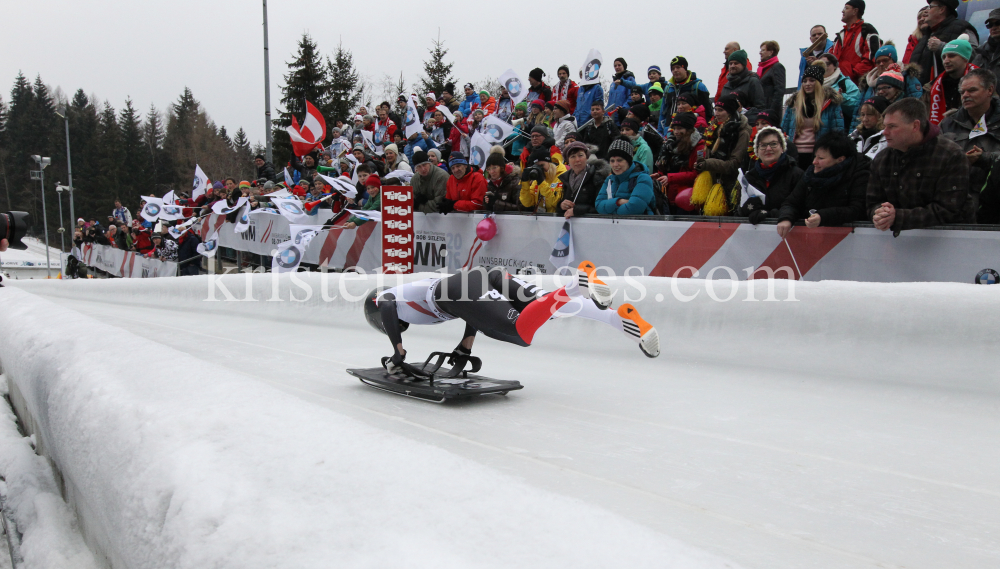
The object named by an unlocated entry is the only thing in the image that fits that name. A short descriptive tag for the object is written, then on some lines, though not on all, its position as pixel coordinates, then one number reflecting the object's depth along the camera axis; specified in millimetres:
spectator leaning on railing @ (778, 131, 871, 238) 4281
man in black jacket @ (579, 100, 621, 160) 7246
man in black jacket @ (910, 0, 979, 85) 5246
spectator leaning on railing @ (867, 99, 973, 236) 3775
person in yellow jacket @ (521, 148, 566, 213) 6430
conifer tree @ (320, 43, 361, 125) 27672
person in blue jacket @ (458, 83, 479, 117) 11336
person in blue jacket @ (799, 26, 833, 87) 6316
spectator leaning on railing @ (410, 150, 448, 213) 7703
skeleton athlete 2877
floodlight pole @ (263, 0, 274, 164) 14141
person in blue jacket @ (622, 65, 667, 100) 8328
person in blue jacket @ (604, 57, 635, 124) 8406
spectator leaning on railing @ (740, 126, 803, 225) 4734
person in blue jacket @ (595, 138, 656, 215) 5582
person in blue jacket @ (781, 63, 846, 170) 5219
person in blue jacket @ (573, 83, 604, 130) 8273
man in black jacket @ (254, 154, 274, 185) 14301
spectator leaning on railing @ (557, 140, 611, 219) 5895
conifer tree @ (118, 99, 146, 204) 48281
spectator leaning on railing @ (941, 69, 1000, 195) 4070
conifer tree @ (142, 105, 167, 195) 51969
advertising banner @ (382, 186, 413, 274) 6926
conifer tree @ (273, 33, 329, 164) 27922
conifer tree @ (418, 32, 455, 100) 26812
